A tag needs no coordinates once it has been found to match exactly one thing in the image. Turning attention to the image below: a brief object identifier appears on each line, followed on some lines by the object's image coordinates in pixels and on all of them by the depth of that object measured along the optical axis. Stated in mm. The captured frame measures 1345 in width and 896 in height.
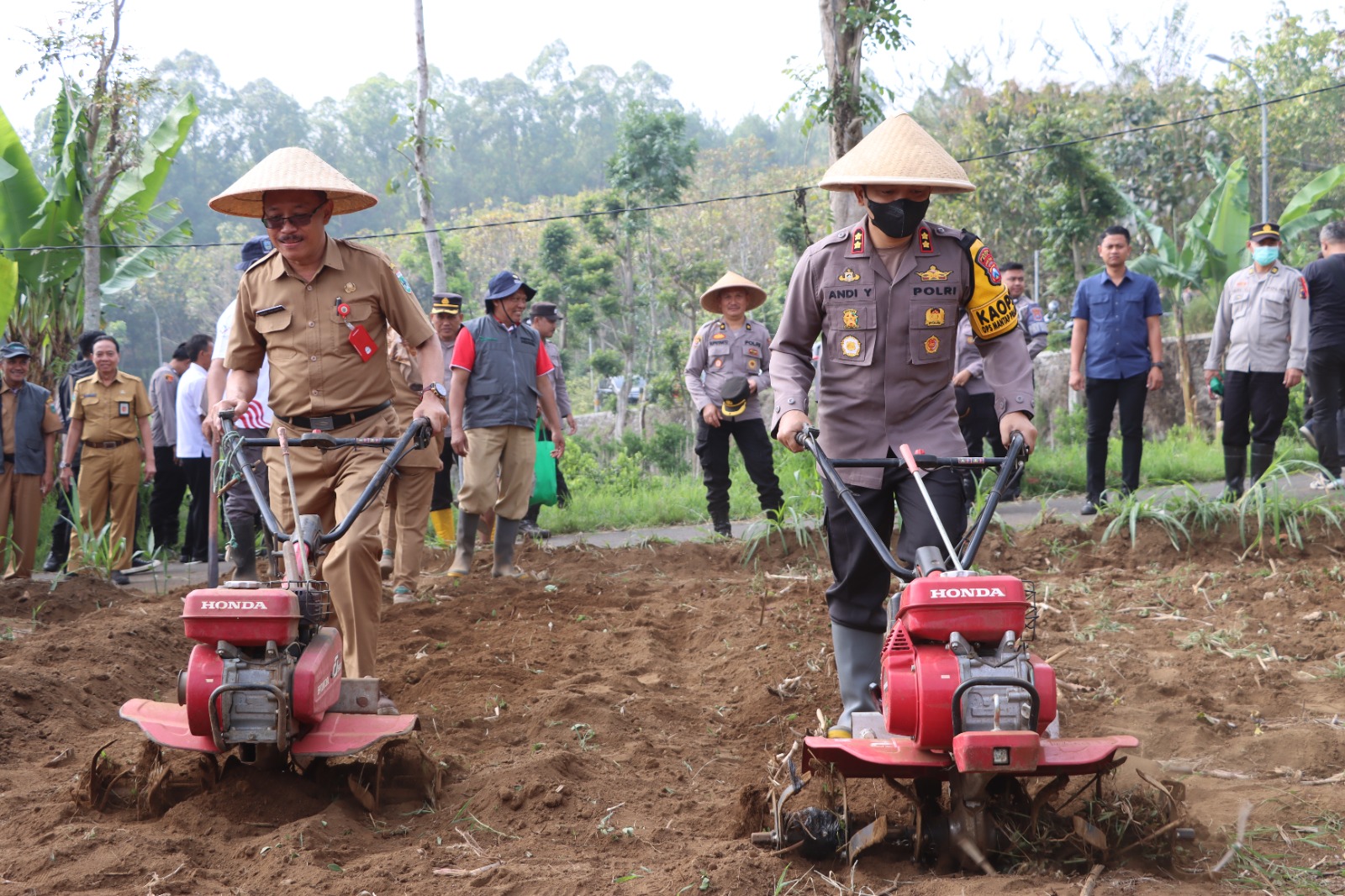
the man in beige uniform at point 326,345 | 4449
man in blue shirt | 8508
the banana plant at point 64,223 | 12195
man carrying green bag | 7949
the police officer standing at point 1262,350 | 8375
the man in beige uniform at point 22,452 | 9133
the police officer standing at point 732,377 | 8883
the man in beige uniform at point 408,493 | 7051
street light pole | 18594
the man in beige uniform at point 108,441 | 9086
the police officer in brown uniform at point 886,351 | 3832
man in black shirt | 8312
